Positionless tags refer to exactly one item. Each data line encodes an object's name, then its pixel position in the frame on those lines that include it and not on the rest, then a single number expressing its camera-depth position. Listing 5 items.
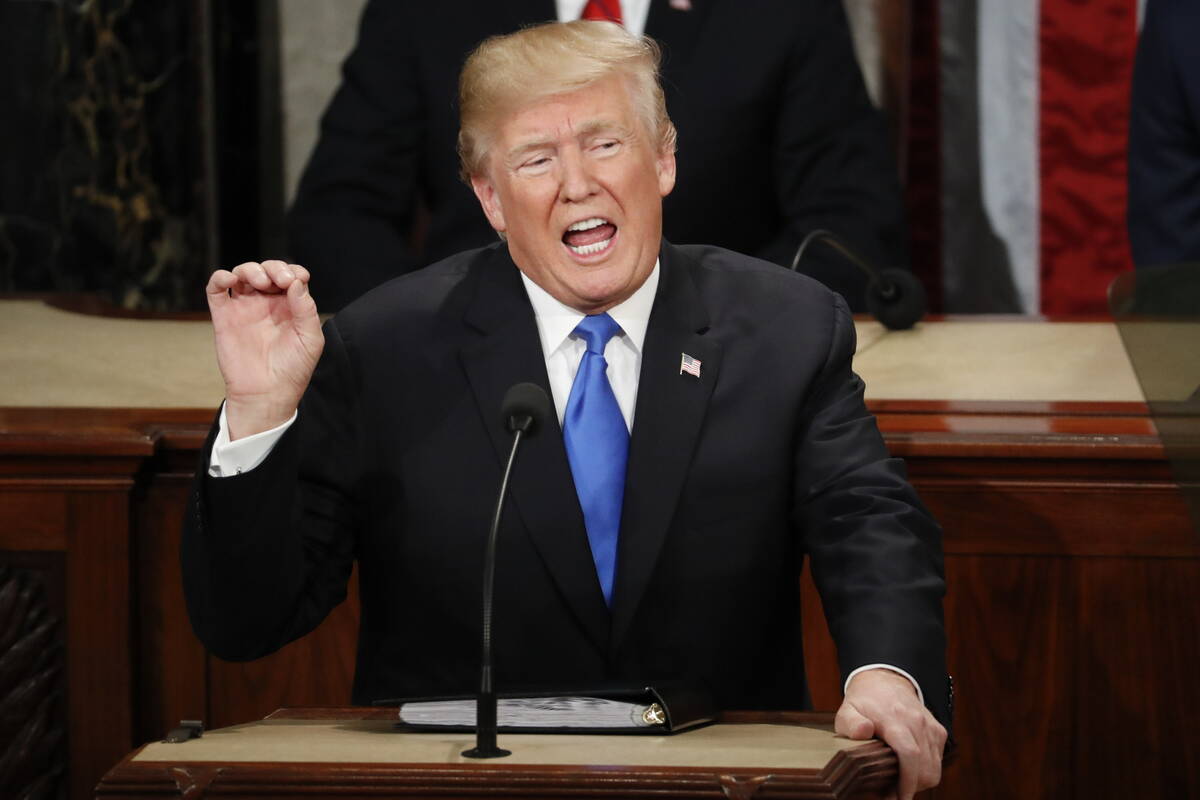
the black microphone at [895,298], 15.23
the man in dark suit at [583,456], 14.47
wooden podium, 13.98
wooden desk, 14.71
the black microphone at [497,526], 14.06
